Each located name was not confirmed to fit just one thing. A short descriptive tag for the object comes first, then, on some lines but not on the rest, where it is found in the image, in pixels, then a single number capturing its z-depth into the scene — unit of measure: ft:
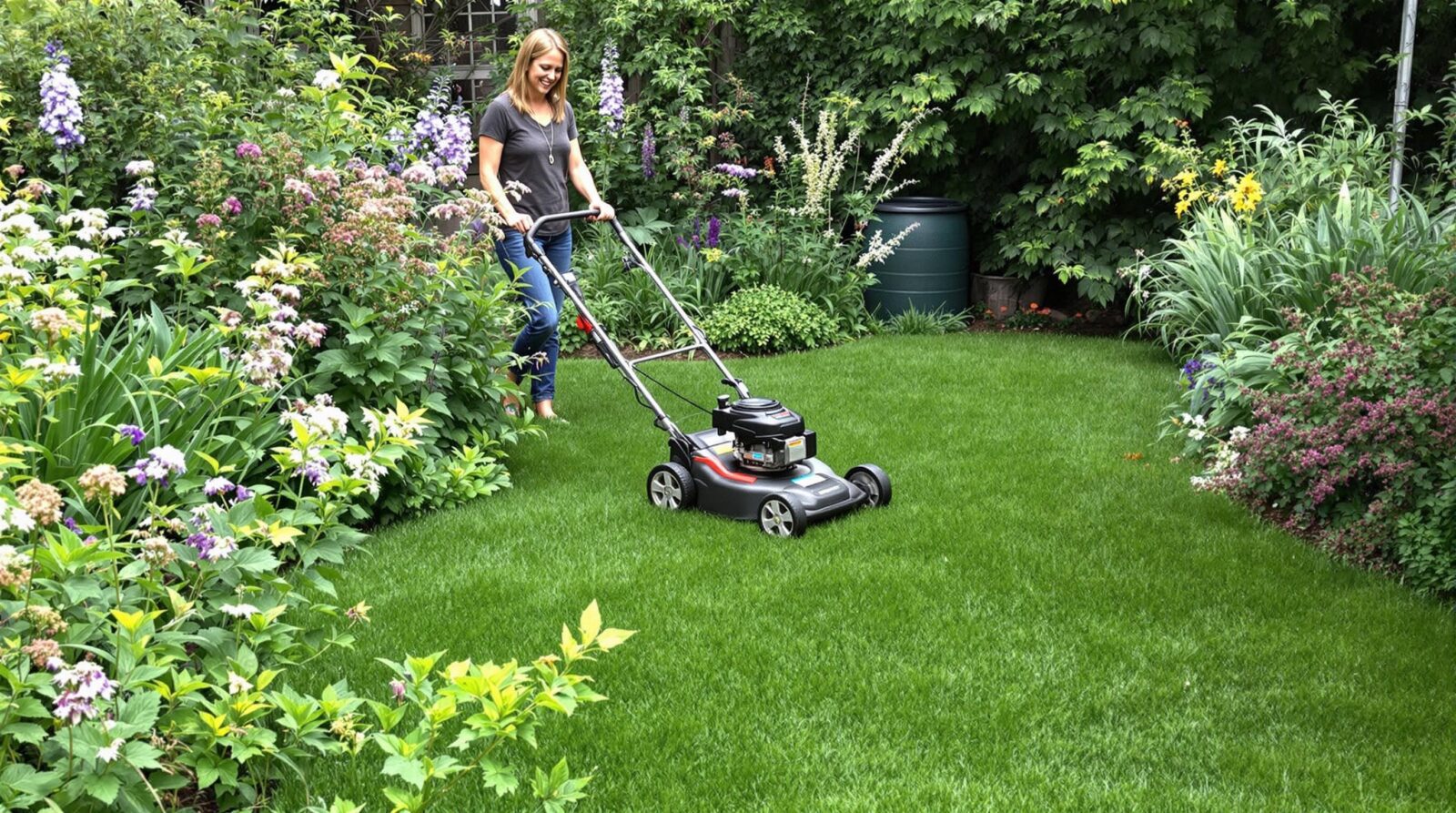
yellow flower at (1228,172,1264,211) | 19.95
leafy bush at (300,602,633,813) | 6.55
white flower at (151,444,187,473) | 7.07
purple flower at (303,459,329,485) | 8.19
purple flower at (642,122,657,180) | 29.32
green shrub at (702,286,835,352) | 25.77
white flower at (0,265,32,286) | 9.92
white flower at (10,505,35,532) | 5.89
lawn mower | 14.65
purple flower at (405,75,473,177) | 19.75
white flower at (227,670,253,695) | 7.01
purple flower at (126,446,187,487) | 7.06
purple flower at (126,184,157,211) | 14.32
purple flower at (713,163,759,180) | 28.25
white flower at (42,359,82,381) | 8.05
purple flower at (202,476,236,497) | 7.50
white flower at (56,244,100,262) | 11.15
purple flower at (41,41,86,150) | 14.17
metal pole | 22.16
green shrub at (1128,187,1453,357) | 17.02
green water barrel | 28.32
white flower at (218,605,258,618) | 7.25
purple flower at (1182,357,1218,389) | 18.35
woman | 18.30
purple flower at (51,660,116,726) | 5.85
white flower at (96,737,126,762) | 6.11
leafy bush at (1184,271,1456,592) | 12.68
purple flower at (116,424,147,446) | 7.72
